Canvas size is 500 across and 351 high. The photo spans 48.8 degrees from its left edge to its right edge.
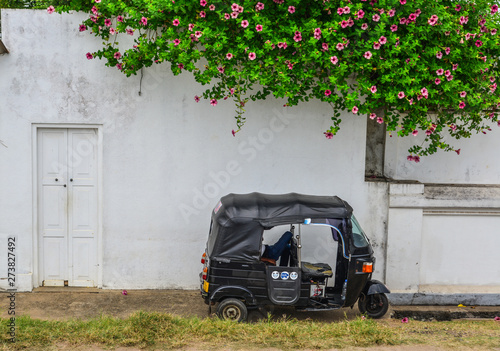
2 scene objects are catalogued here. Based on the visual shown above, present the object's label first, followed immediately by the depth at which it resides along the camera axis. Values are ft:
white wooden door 27.73
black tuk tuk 23.97
